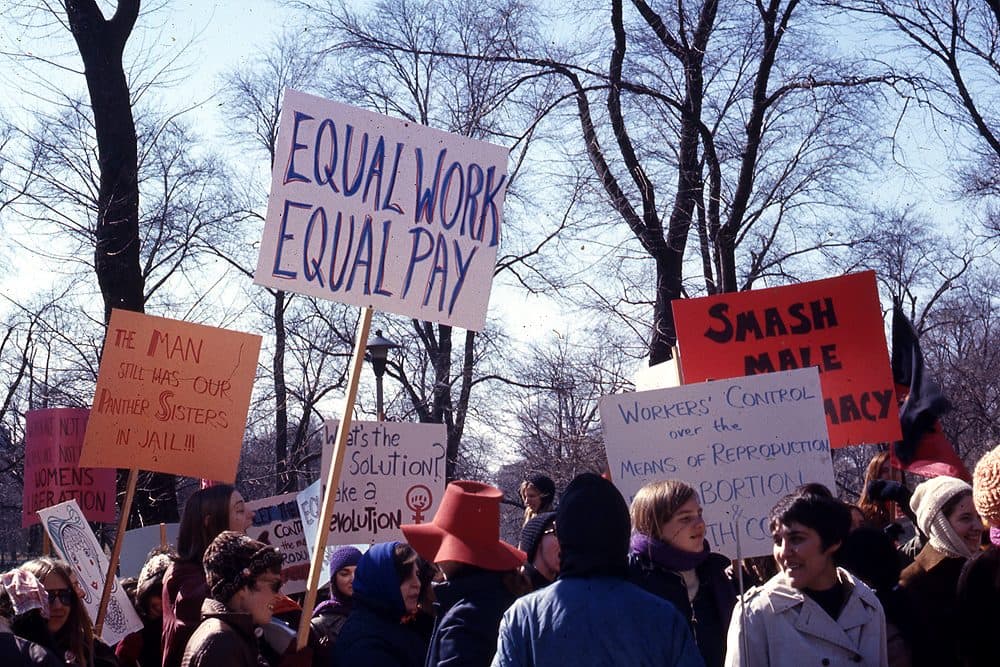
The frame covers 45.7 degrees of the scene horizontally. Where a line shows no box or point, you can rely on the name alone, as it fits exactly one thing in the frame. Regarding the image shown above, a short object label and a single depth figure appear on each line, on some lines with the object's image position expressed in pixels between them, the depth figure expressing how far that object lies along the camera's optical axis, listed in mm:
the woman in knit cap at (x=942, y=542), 5312
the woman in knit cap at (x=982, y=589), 4090
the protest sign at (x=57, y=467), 10055
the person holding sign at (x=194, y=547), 5480
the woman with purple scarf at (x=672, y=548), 4766
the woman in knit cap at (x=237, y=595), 4473
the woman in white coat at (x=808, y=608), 4016
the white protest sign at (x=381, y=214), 5426
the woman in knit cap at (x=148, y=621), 6418
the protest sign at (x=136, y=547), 10484
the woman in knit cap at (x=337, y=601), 5886
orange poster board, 7559
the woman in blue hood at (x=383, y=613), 4707
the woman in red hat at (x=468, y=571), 4223
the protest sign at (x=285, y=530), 8859
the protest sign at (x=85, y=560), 6789
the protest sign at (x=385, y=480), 8117
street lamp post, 14883
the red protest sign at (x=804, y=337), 7094
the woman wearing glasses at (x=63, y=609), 4926
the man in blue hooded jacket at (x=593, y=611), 3318
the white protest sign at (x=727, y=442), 5973
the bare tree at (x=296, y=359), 25812
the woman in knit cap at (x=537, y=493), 9109
